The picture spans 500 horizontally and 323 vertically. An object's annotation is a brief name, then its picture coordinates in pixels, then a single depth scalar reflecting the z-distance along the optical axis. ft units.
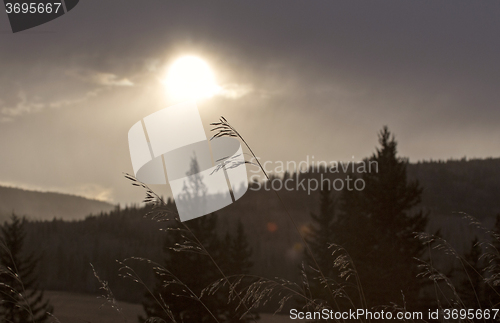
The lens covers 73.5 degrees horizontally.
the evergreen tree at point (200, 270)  80.79
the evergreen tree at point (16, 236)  81.92
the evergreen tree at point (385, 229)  74.84
